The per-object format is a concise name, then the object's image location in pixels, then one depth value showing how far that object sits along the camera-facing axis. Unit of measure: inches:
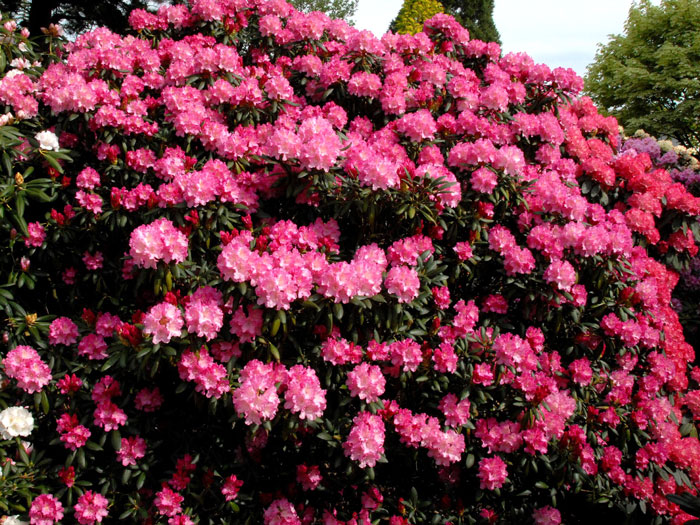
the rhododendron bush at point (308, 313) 85.1
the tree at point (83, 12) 291.9
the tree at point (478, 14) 802.8
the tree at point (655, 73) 714.8
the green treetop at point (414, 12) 593.9
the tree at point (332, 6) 839.7
